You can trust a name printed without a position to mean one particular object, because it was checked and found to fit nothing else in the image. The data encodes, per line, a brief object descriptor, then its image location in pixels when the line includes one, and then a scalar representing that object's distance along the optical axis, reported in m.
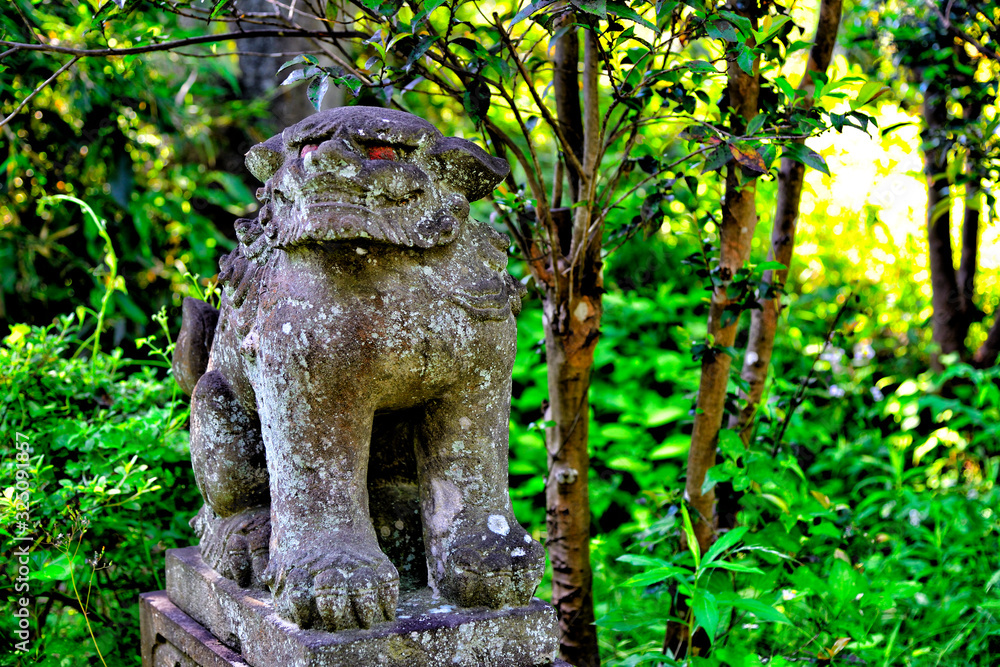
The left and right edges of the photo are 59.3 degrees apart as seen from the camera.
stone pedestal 1.35
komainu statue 1.40
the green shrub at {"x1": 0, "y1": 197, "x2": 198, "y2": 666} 2.03
